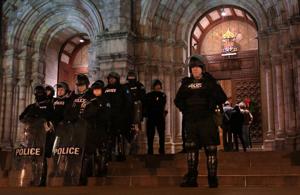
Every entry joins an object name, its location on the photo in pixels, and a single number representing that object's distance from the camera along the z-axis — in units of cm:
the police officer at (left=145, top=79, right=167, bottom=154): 960
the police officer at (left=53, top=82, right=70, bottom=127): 791
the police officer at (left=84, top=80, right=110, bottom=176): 714
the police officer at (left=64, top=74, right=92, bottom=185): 700
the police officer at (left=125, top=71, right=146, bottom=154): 898
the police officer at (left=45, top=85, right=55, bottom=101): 821
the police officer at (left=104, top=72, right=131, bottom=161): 828
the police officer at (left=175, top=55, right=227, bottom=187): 602
